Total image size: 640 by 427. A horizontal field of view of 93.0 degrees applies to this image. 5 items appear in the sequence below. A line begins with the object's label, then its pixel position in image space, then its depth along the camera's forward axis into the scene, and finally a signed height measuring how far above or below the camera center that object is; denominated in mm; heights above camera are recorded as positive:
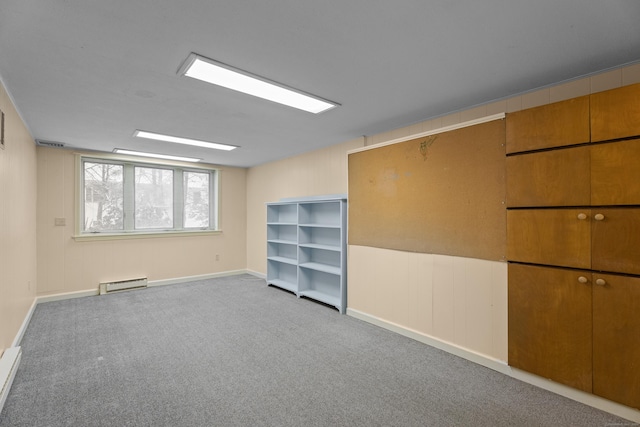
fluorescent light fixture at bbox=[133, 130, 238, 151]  4081 +1074
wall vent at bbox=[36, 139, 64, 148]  4465 +1063
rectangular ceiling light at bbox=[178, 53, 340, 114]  2223 +1086
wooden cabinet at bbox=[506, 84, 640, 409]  1968 -217
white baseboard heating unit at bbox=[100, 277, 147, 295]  5141 -1249
